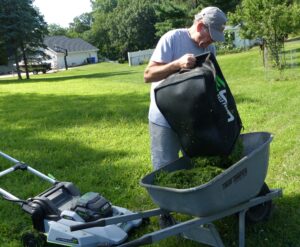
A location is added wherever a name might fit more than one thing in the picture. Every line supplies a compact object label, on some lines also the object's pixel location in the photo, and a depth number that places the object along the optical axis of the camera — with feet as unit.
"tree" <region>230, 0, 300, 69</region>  47.42
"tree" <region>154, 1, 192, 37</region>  142.20
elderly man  11.55
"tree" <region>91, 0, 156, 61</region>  204.95
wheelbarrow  9.96
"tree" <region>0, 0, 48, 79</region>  103.81
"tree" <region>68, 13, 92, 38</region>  352.28
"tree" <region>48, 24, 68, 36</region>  349.68
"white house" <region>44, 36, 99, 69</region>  233.21
